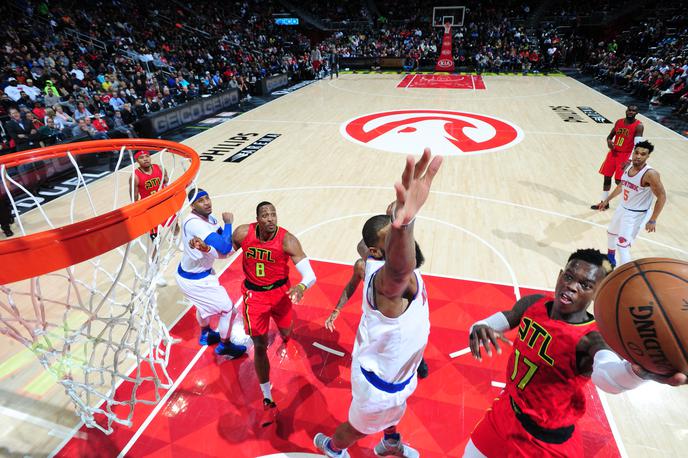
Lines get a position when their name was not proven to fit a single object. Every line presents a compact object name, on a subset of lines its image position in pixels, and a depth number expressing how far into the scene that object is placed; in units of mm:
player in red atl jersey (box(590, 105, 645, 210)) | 5883
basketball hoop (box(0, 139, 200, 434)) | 1842
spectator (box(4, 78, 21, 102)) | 10554
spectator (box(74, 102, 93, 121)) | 10000
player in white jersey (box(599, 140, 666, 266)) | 4297
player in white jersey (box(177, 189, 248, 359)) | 3395
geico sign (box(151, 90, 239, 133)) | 11203
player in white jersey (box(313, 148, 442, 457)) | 2014
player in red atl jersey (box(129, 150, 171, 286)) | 4691
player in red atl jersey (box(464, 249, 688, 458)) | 1923
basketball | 1436
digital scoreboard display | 32366
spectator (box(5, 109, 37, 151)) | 8125
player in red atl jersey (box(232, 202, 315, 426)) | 3111
